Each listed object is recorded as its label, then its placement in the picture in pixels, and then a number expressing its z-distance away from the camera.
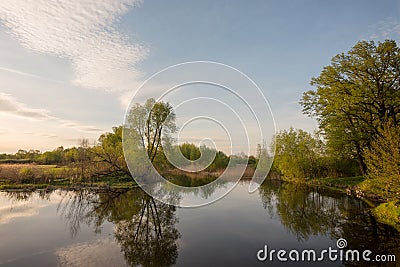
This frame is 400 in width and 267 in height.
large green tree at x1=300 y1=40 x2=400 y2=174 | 19.94
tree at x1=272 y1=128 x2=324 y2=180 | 35.22
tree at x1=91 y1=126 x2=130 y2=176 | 26.33
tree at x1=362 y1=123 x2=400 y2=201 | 12.59
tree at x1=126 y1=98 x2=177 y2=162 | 22.66
